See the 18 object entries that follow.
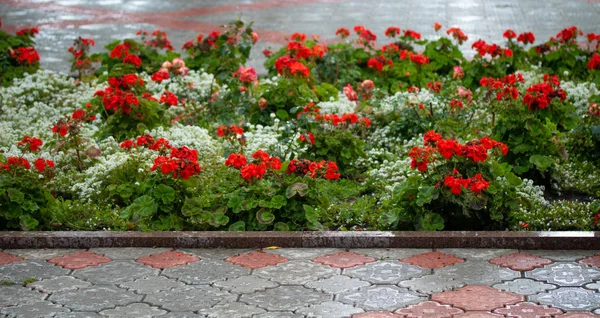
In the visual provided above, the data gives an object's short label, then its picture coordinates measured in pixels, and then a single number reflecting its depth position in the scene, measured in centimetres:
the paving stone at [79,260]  532
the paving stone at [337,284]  490
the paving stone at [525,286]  482
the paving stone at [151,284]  493
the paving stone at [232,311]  459
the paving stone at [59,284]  495
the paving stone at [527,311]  450
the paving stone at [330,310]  457
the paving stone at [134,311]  460
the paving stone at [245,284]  491
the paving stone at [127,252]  545
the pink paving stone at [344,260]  526
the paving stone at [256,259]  528
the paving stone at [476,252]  531
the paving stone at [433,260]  523
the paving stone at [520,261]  516
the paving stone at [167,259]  531
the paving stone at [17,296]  478
